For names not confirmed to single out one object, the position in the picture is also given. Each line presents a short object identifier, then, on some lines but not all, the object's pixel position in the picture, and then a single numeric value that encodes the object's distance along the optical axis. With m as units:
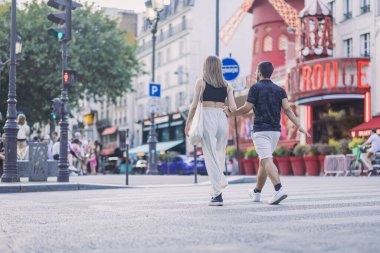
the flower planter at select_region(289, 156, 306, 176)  30.62
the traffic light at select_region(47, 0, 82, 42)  15.64
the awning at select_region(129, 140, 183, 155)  58.22
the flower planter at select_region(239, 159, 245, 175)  35.09
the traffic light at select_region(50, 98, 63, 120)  16.28
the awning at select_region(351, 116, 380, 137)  30.65
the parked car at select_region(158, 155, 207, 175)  39.21
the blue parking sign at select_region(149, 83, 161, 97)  28.46
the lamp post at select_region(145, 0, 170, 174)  29.12
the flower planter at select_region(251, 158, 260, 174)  33.62
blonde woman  8.66
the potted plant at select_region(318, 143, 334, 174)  28.83
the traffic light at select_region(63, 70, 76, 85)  15.92
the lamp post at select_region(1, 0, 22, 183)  15.64
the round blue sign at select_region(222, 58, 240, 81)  17.69
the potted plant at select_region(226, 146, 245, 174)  35.53
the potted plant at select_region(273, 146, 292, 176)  31.69
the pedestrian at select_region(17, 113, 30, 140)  20.03
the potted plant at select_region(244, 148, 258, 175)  34.00
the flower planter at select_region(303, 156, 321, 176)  29.52
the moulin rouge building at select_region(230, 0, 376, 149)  32.72
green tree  36.22
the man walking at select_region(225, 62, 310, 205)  8.84
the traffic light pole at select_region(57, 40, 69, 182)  16.14
